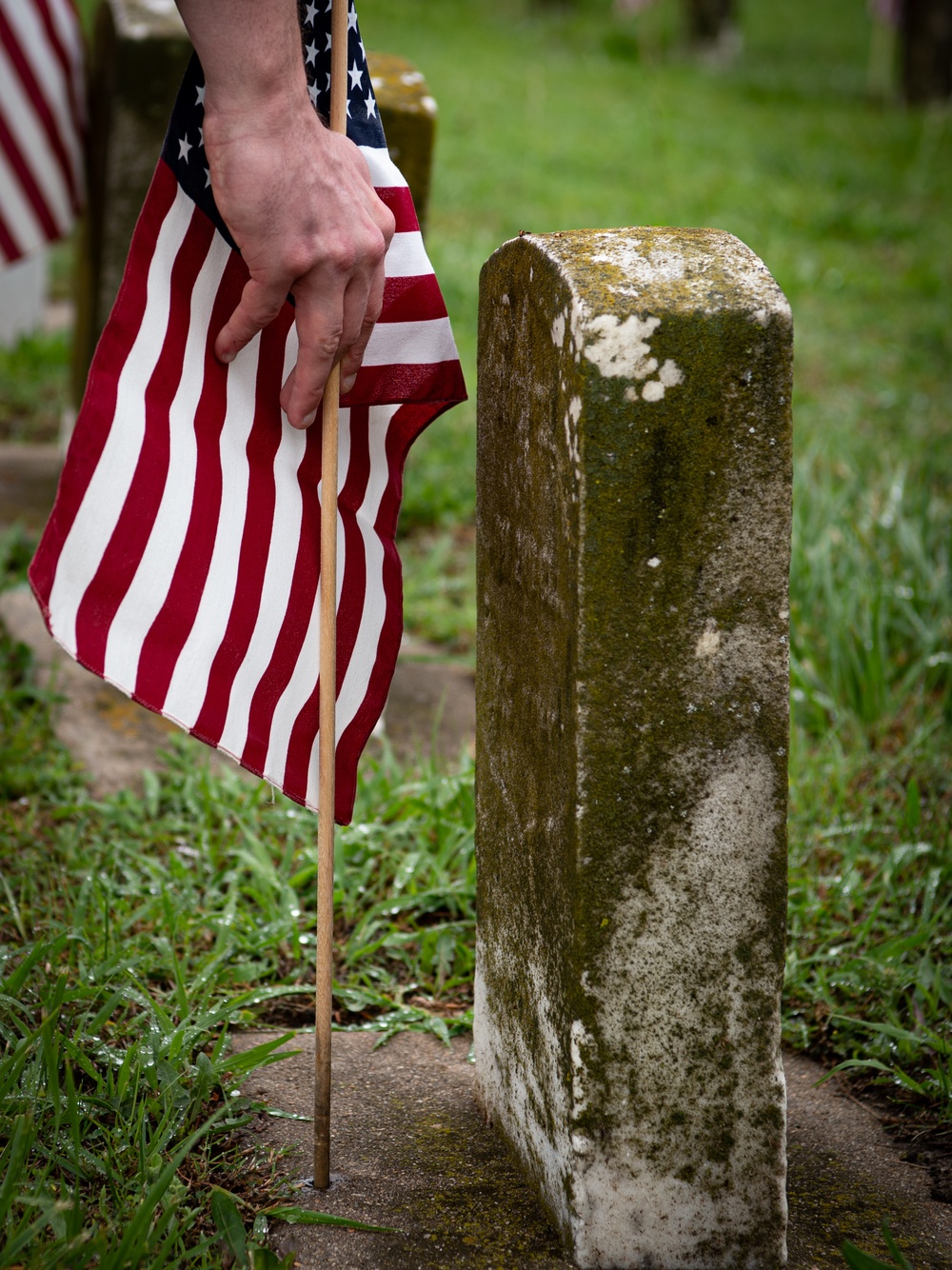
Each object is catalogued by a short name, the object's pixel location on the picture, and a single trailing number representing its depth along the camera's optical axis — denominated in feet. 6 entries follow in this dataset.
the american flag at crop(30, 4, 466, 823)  5.40
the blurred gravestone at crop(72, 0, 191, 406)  10.73
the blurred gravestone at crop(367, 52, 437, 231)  8.65
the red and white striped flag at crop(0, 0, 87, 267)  12.12
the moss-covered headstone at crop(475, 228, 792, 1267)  4.23
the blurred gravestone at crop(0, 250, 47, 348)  18.08
